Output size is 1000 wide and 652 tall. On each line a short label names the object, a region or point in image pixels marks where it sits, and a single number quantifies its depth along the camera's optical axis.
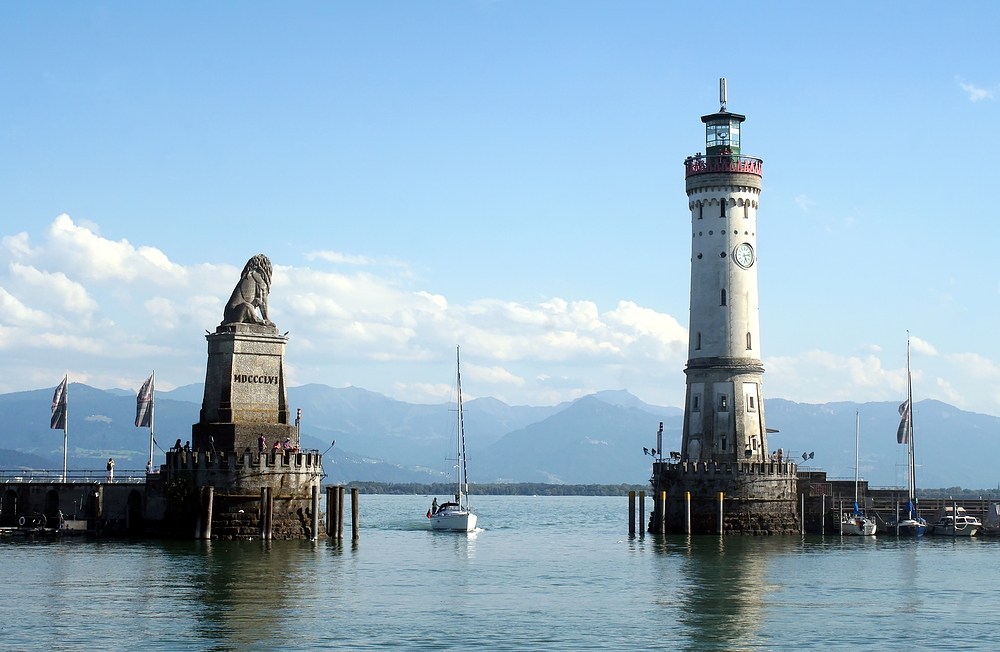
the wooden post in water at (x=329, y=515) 88.81
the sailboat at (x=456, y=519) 111.25
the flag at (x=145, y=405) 96.31
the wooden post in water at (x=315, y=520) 84.50
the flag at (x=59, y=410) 96.19
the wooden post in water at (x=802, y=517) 97.19
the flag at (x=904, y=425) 107.38
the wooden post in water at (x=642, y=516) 98.56
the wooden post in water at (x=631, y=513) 101.38
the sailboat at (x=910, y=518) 100.44
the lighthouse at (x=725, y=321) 96.69
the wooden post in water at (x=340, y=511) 87.88
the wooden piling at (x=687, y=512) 92.94
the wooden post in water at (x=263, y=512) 81.52
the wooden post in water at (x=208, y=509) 81.06
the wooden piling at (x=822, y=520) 98.50
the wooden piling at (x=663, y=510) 95.56
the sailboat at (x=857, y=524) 98.69
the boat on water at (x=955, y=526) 100.62
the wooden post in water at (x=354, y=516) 92.32
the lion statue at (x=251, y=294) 86.25
